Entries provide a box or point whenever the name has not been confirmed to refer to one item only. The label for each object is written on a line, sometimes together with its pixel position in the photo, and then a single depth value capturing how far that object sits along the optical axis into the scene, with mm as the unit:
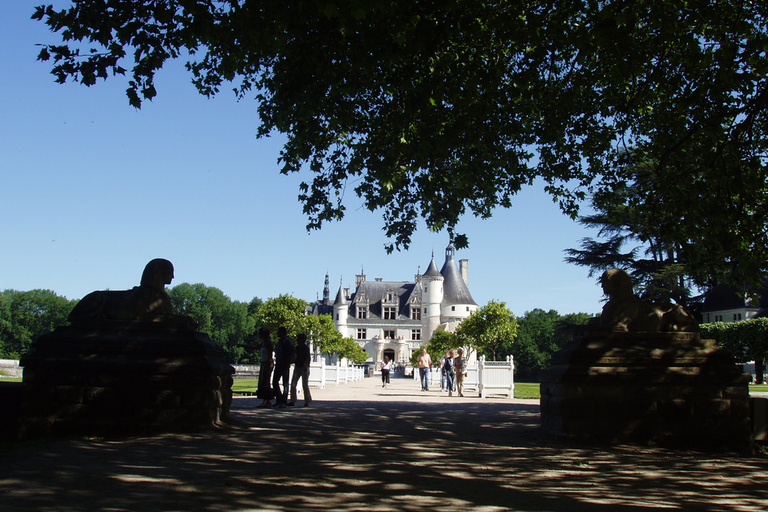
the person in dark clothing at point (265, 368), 13508
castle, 106125
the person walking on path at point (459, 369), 22944
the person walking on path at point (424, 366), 28000
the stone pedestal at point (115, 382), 7781
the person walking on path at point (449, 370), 23422
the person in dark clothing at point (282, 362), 13789
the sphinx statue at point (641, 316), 8977
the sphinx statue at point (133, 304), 8352
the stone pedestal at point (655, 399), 8406
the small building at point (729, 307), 67188
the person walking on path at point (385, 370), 30842
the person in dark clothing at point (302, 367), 14242
